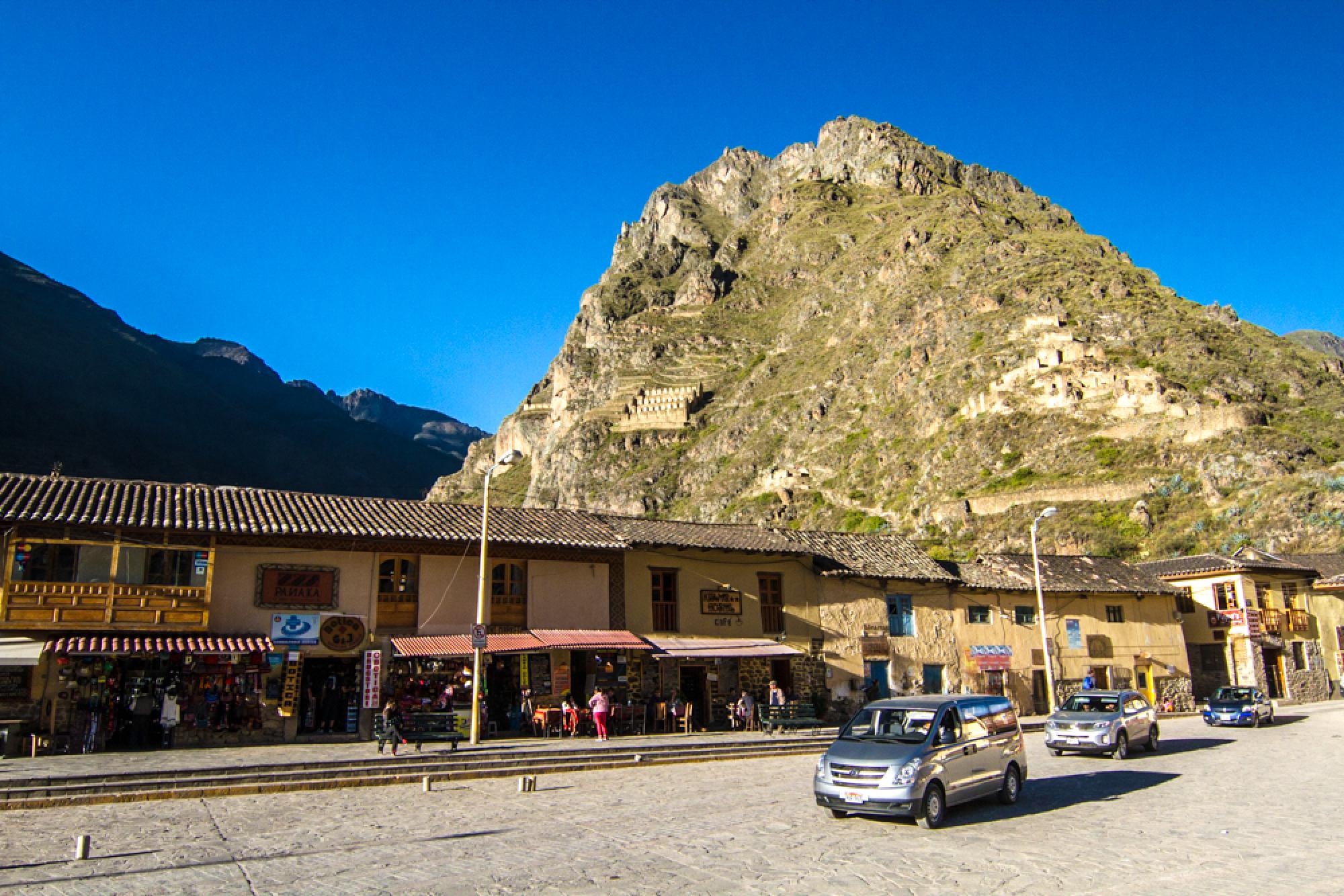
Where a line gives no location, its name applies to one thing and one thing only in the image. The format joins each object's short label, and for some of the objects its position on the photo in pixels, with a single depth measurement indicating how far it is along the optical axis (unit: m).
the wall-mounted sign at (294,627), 23.16
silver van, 11.87
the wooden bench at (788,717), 25.66
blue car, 28.91
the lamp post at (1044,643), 31.75
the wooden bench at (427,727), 20.67
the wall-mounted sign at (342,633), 23.67
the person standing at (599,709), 23.39
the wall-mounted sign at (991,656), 33.12
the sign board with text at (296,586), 23.30
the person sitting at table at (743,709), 27.16
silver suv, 19.70
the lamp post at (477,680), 20.97
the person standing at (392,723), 19.04
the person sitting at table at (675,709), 26.41
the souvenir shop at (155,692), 20.66
